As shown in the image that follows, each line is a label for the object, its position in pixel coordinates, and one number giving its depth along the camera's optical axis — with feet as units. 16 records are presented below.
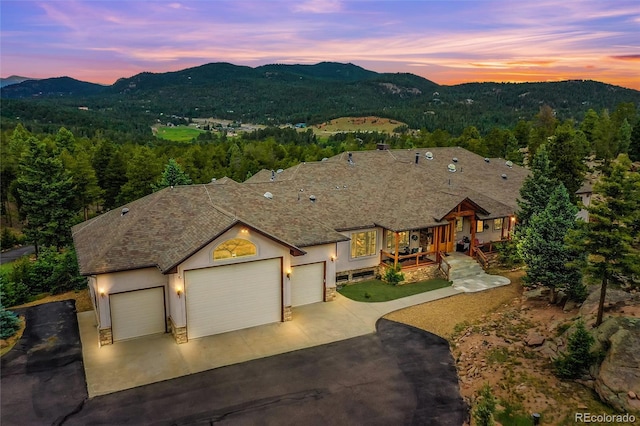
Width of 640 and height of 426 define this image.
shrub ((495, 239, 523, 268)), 95.76
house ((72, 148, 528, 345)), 64.39
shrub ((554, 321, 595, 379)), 49.39
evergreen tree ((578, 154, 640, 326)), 53.26
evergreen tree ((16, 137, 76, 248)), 125.39
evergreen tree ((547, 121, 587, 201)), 120.67
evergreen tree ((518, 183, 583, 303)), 68.08
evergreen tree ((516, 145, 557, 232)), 96.68
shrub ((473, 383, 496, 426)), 41.04
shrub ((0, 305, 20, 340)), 64.80
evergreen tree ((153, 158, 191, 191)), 134.21
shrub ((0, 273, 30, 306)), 78.15
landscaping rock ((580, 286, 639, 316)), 59.67
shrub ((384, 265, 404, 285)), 87.76
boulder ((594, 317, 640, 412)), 44.04
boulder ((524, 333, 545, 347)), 58.75
